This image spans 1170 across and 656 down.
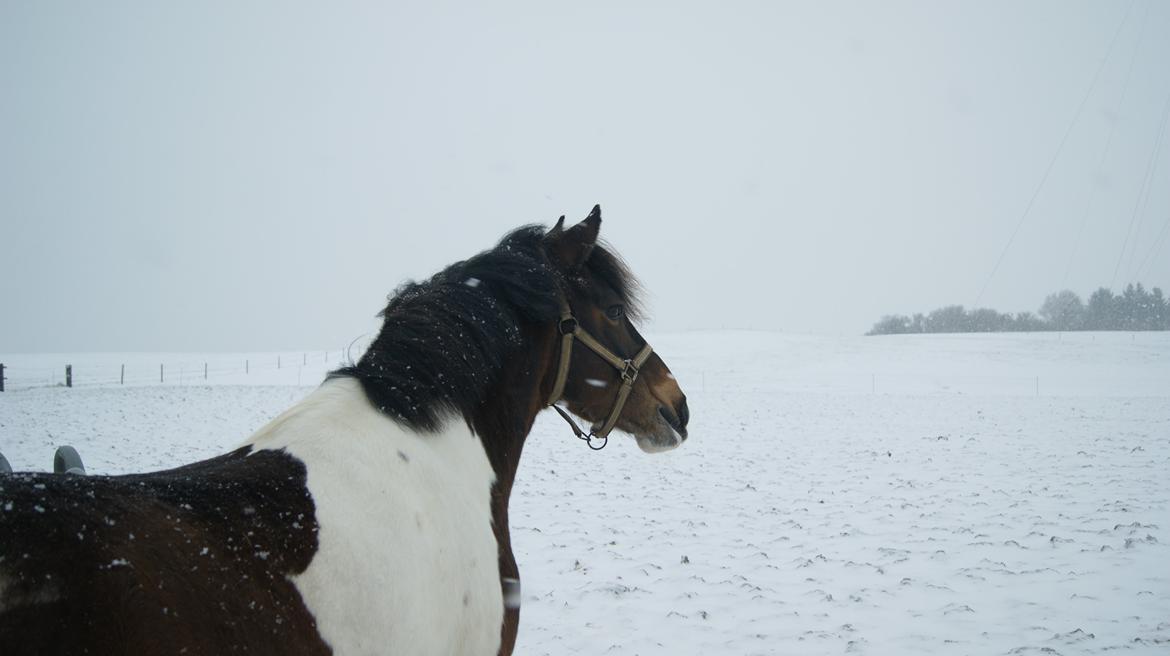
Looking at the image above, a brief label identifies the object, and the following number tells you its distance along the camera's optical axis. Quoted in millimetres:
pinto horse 1255
